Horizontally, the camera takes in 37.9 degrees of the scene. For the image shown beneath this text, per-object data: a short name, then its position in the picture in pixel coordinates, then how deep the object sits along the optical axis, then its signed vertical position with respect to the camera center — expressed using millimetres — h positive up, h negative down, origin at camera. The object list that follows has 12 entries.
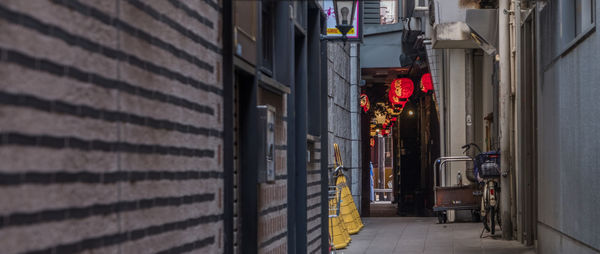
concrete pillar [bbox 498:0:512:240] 15128 +788
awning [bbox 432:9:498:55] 16328 +2486
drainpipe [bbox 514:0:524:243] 14242 +553
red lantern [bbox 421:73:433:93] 24094 +2114
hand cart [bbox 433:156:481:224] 18562 -858
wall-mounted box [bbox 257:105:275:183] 5949 +86
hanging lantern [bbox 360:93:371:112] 25891 +1678
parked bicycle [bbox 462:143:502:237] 15719 -449
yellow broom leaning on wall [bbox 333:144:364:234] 15922 -953
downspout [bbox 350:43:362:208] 21281 +928
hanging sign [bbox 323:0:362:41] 10318 +1654
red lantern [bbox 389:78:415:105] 23703 +1907
